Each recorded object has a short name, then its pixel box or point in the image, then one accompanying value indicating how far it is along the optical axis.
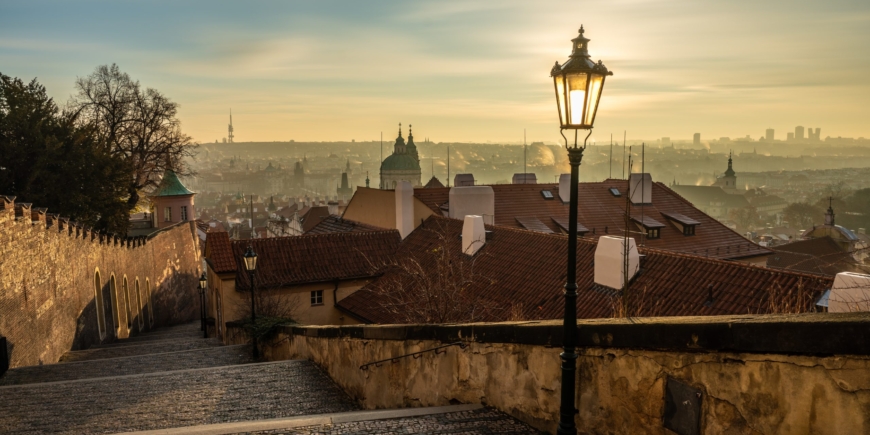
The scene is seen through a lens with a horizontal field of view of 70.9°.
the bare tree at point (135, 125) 35.66
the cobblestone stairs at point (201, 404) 5.89
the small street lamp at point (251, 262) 14.64
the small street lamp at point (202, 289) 23.86
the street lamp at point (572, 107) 4.61
